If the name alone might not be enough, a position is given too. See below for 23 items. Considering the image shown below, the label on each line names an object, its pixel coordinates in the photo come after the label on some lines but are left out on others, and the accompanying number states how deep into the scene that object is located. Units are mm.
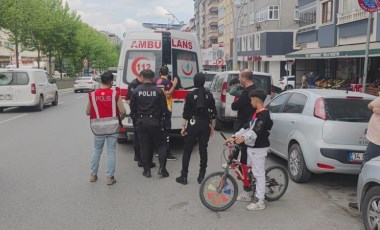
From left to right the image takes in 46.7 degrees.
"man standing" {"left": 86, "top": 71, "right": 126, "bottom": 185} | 6543
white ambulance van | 9164
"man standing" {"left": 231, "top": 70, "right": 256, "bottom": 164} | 6543
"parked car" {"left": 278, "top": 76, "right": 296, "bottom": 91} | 33094
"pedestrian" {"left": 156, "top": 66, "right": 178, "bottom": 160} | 8125
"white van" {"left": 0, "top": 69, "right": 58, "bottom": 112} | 17219
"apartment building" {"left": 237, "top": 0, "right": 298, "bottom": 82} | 47750
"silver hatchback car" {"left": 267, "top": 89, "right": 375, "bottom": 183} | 6234
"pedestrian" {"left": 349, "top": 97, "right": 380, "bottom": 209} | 5262
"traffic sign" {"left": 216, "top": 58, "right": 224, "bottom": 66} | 29988
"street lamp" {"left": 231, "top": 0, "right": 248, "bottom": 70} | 30828
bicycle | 5391
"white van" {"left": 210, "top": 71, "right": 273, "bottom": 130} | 11938
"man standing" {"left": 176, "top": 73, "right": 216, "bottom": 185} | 6398
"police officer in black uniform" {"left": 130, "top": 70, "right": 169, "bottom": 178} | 6867
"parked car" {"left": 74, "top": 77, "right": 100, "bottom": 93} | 37438
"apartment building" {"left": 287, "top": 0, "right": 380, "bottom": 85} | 21055
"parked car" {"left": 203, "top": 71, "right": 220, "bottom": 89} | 20731
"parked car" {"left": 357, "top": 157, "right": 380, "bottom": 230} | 4382
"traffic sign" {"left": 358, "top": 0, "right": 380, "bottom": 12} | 8102
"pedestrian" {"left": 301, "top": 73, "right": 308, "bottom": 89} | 20556
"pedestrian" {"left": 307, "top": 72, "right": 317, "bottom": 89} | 22283
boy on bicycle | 5297
